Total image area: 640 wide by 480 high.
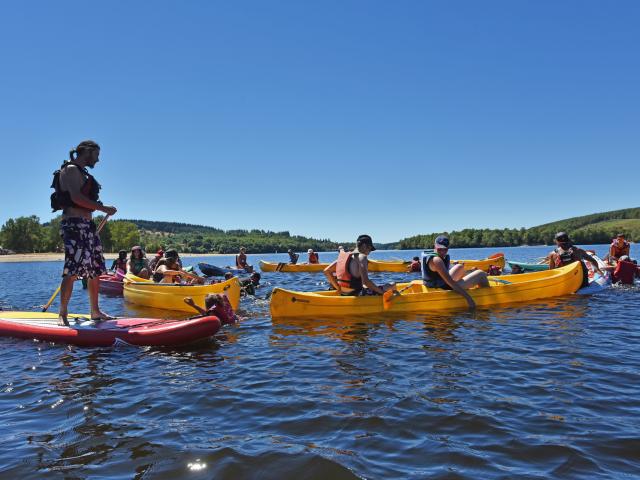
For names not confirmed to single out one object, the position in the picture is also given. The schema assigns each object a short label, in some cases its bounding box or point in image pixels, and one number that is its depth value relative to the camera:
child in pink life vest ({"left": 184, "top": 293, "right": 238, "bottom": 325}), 9.24
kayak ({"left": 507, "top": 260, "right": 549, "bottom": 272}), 18.53
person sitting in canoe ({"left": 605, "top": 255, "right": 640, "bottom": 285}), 16.03
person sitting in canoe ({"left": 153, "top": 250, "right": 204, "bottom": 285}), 13.45
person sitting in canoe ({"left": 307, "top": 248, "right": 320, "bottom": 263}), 33.78
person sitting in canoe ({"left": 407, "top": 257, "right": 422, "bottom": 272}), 28.18
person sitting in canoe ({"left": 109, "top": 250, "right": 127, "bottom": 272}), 20.12
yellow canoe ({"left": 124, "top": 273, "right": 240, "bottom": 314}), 11.20
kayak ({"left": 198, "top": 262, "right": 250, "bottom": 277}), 24.34
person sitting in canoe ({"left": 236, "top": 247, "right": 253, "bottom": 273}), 27.30
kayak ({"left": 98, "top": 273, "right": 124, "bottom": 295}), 19.19
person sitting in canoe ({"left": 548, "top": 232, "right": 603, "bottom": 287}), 14.42
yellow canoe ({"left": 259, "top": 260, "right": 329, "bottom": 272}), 32.25
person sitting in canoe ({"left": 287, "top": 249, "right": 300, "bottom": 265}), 34.52
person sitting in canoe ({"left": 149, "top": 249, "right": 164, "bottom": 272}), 17.25
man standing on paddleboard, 7.21
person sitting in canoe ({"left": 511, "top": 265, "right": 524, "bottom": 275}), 19.19
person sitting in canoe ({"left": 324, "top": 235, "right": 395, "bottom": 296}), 10.47
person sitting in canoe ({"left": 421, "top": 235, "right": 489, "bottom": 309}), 10.91
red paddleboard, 7.86
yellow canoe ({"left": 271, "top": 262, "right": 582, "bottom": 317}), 10.58
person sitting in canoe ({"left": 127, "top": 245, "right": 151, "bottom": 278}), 17.12
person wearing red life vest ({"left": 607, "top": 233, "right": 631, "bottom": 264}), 18.17
